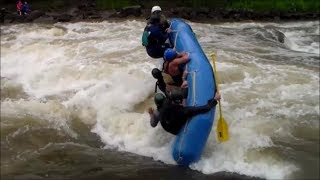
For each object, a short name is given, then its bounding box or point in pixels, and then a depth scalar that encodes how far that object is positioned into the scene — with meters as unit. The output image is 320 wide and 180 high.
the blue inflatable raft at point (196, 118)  6.14
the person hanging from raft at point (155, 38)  8.21
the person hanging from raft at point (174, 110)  6.20
